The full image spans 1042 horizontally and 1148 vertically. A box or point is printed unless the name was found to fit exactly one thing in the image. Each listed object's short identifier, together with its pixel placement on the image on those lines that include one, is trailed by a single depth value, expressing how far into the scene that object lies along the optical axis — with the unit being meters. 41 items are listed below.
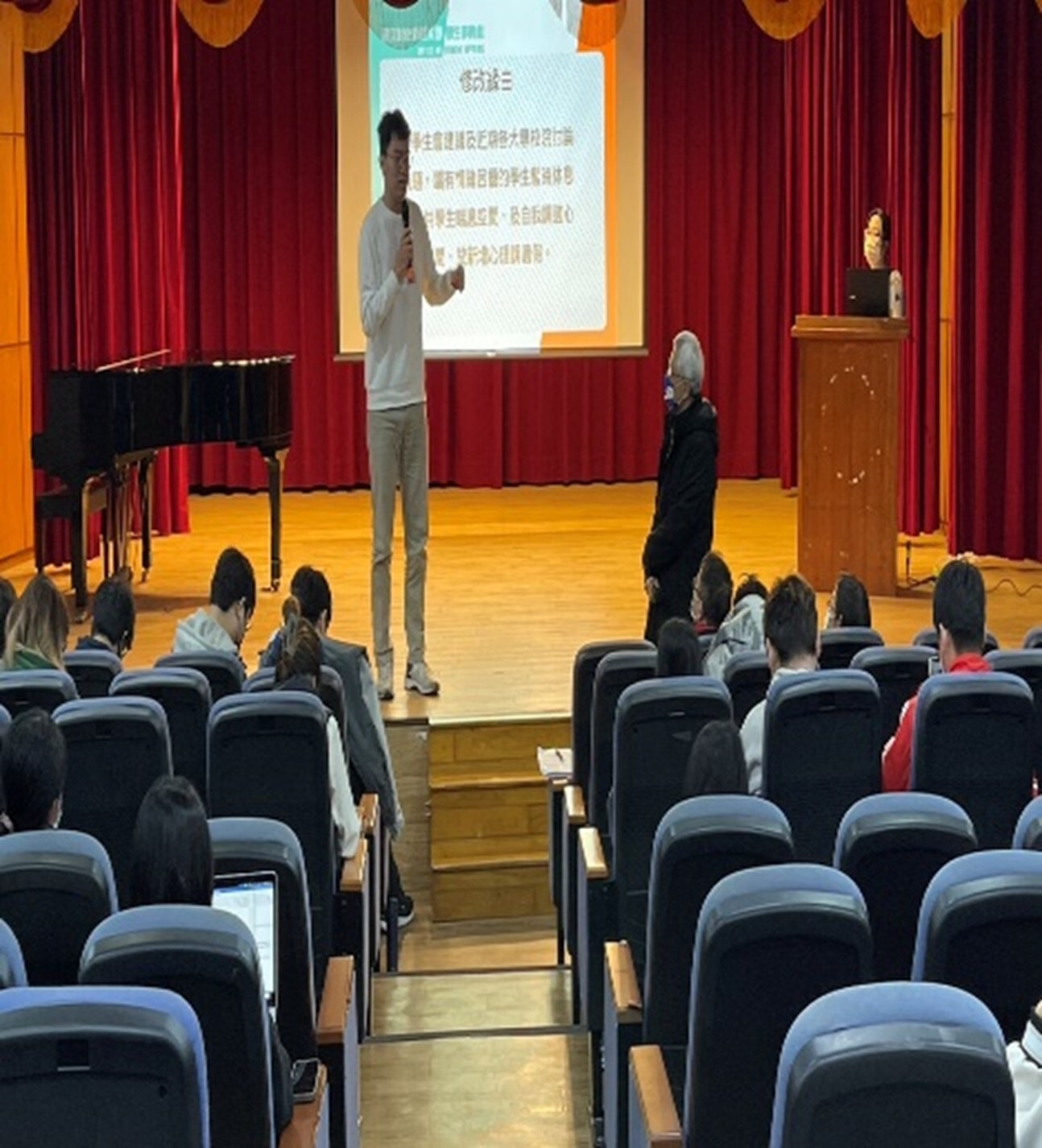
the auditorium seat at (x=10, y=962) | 2.69
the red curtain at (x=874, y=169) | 11.66
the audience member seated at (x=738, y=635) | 6.22
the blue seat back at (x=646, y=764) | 4.80
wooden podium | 9.66
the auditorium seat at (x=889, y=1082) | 2.22
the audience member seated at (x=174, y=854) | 3.18
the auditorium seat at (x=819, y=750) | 4.64
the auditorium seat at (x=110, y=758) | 4.64
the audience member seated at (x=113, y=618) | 6.51
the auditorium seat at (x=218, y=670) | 5.89
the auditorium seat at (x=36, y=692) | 5.33
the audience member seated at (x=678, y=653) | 5.34
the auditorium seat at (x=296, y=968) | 3.53
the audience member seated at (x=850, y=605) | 6.59
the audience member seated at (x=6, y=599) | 6.48
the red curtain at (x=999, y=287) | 10.60
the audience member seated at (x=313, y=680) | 5.18
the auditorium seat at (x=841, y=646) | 6.21
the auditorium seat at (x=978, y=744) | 4.58
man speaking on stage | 7.73
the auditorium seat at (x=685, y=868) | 3.47
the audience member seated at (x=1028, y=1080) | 2.49
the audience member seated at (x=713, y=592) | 6.48
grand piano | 9.39
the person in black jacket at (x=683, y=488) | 7.45
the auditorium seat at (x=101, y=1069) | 2.30
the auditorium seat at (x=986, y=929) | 2.93
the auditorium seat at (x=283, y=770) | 4.80
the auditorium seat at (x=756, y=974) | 2.89
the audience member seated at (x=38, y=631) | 5.86
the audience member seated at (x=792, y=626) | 5.16
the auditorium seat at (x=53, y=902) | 3.16
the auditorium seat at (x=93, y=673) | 5.96
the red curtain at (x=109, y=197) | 11.41
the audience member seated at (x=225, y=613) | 6.21
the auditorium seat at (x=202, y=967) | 2.76
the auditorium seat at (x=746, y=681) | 5.62
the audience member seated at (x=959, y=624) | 5.00
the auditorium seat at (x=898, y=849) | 3.46
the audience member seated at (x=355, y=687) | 6.10
